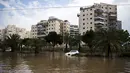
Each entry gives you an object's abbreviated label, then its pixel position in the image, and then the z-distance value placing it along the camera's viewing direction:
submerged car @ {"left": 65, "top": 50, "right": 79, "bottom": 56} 47.03
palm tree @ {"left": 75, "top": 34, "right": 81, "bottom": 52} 63.68
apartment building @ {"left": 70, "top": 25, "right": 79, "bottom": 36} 130.56
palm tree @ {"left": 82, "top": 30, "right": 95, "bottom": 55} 50.97
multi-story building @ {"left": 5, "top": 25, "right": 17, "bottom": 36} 144.88
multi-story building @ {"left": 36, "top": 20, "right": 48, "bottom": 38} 122.93
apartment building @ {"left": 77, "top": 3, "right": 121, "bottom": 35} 91.14
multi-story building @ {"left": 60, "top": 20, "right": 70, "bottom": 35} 125.29
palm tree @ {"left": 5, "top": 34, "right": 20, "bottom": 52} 72.84
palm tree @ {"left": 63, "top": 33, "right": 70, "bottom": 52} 79.56
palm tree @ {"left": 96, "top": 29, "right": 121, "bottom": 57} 38.03
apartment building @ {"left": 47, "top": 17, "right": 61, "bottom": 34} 119.12
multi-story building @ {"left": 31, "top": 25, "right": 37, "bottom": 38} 129.24
